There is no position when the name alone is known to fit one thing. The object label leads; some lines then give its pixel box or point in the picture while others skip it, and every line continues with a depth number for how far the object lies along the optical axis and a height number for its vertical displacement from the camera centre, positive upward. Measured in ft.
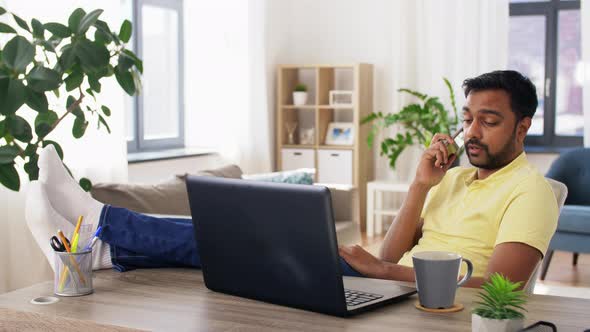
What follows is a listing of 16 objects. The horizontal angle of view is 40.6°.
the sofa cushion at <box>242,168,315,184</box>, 13.94 -1.09
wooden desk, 4.58 -1.21
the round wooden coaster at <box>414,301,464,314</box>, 4.84 -1.18
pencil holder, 5.41 -1.08
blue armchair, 15.64 -1.82
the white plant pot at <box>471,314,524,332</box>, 4.04 -1.06
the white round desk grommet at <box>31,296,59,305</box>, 5.22 -1.22
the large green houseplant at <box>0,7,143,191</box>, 8.29 +0.50
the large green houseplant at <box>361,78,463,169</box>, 20.45 -0.15
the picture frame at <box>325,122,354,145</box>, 22.09 -0.50
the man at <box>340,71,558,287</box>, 5.97 -0.69
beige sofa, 10.89 -1.13
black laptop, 4.61 -0.81
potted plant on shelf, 22.26 +0.57
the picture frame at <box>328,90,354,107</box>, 21.82 +0.49
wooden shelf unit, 21.70 -0.07
